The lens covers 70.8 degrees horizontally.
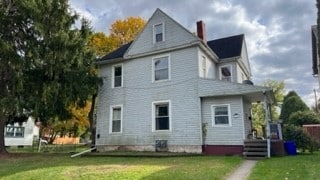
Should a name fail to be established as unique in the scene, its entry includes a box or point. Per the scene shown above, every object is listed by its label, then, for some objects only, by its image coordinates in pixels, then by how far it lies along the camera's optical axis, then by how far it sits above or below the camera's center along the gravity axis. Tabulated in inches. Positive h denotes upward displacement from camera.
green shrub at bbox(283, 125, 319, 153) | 460.9 -33.9
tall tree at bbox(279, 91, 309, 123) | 879.1 +59.9
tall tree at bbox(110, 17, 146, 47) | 1092.3 +457.4
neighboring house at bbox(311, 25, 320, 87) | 781.8 +227.6
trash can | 451.4 -50.5
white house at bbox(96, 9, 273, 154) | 481.3 +60.2
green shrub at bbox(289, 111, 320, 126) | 698.7 +10.0
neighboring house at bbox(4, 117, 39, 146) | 981.7 -45.0
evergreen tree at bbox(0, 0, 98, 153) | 516.7 +151.3
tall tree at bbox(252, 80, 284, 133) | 1140.8 +74.7
